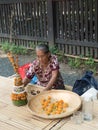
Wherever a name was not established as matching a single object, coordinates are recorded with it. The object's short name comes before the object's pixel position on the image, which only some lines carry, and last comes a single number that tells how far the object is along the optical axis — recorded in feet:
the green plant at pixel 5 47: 25.54
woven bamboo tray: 7.27
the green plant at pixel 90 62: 18.90
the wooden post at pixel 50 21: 21.21
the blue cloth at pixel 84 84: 10.81
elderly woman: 9.90
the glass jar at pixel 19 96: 8.07
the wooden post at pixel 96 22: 18.31
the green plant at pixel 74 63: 19.68
